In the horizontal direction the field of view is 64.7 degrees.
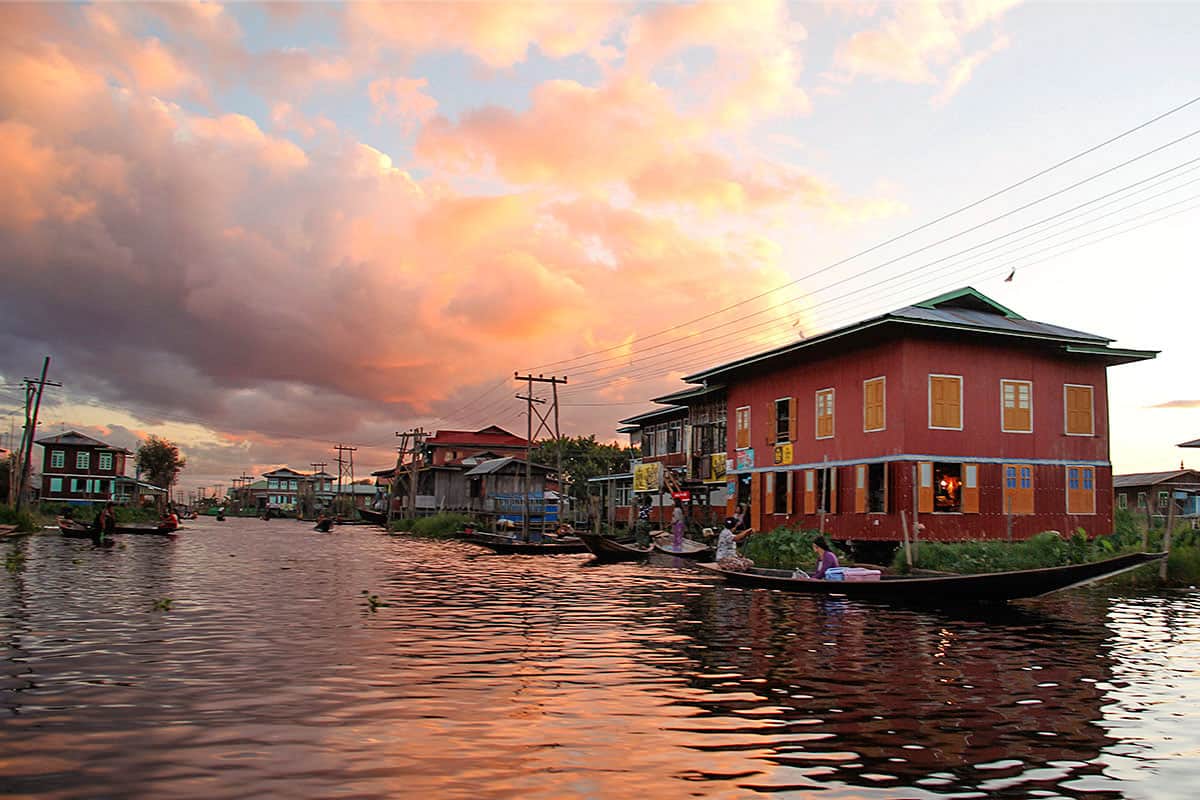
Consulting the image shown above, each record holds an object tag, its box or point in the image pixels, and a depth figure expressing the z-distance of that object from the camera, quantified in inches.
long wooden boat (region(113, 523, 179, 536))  2183.8
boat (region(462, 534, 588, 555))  1672.0
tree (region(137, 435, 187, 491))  4982.8
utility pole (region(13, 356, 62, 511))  2165.4
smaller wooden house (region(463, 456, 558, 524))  2805.1
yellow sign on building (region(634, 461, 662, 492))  2084.2
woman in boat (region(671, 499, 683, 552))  1412.4
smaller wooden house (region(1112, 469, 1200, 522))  2284.9
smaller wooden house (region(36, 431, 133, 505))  3754.9
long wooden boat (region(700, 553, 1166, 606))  706.8
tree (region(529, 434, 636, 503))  3144.7
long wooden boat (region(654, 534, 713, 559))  1401.3
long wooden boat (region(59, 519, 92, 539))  1871.3
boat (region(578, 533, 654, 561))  1457.9
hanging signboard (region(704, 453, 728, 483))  1809.8
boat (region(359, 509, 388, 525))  3892.7
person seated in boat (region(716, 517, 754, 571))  1018.7
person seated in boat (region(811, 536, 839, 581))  847.1
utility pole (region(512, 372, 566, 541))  2031.1
